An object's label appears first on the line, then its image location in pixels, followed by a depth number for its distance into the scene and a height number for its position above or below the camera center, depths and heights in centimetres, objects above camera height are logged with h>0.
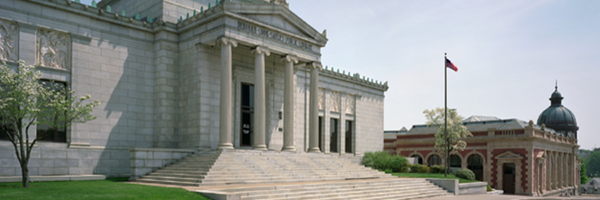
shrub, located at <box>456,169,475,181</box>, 4109 -482
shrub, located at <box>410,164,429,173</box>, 4803 -510
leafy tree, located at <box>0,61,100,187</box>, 2097 +54
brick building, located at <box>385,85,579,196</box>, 6306 -501
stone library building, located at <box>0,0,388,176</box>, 2634 +305
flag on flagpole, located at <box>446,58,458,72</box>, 4025 +447
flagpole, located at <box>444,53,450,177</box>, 4000 +227
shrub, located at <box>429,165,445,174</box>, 4866 -526
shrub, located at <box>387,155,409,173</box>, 4572 -441
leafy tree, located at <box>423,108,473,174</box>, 5550 -68
